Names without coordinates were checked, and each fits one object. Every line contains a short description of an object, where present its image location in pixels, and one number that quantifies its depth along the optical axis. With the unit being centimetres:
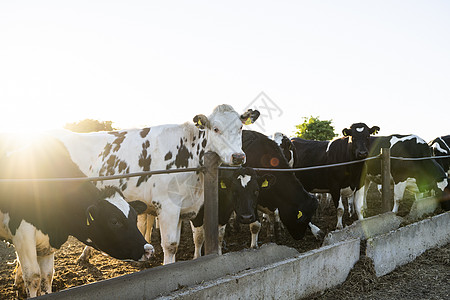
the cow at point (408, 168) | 830
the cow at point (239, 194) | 500
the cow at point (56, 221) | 375
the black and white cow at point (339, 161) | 828
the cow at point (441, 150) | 1172
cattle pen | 290
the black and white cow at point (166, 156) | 515
